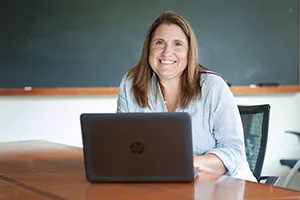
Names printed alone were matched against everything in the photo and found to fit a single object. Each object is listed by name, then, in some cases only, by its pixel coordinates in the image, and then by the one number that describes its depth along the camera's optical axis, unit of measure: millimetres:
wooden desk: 1613
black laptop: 1779
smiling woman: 2361
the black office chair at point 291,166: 3996
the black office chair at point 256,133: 2904
